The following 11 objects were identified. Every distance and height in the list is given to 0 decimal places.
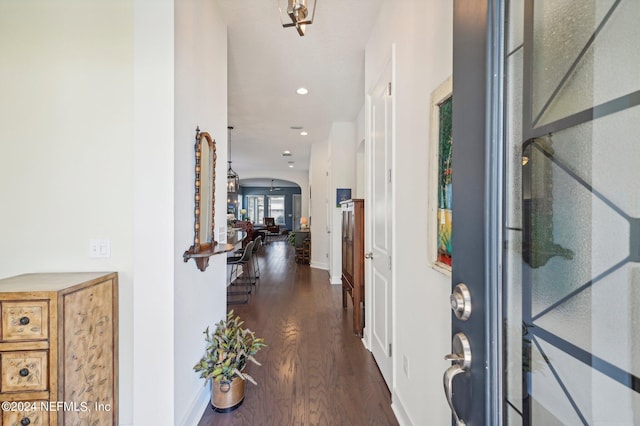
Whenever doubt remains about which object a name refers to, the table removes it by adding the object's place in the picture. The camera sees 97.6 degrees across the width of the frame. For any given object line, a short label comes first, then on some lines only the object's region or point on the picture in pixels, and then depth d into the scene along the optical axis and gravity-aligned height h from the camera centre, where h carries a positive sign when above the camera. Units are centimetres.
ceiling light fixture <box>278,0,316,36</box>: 159 +116
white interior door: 212 -12
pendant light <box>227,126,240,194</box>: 623 +69
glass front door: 46 +0
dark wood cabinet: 310 -54
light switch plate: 163 -21
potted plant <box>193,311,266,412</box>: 187 -103
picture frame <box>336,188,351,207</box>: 546 +39
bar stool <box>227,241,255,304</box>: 430 -129
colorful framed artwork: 125 +16
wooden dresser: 127 -65
